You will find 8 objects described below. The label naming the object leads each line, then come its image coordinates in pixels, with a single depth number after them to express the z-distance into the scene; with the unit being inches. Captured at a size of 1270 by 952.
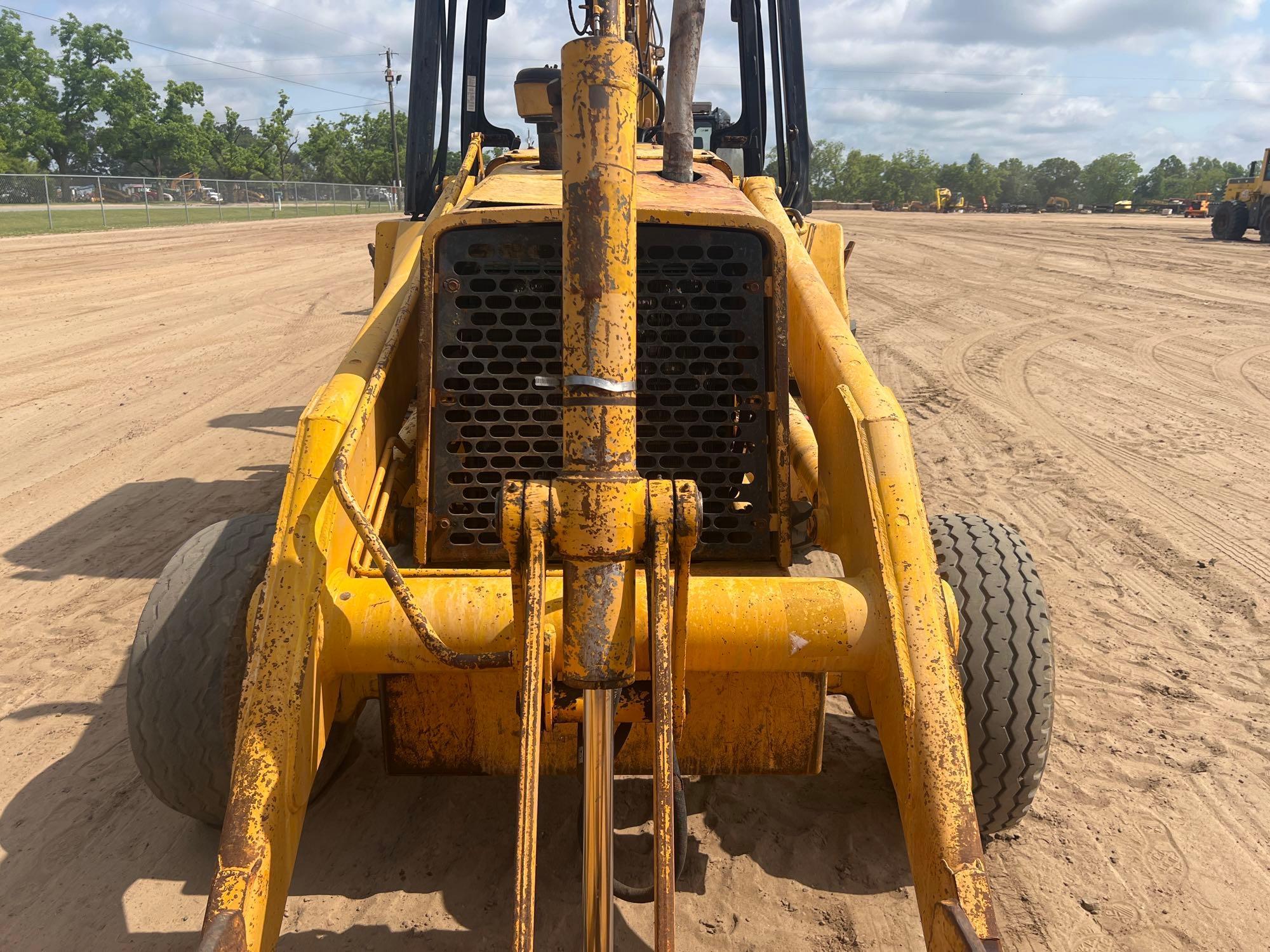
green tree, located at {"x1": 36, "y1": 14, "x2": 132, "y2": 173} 2253.9
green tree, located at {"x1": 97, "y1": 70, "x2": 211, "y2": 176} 2287.2
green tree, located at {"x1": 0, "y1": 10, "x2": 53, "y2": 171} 2081.7
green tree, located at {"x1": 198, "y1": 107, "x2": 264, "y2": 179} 2502.5
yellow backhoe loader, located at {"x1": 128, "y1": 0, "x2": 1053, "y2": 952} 69.2
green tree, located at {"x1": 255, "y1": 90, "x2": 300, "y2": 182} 2696.9
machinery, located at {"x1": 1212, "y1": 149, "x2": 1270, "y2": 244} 993.5
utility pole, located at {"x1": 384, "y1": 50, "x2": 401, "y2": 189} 2202.3
